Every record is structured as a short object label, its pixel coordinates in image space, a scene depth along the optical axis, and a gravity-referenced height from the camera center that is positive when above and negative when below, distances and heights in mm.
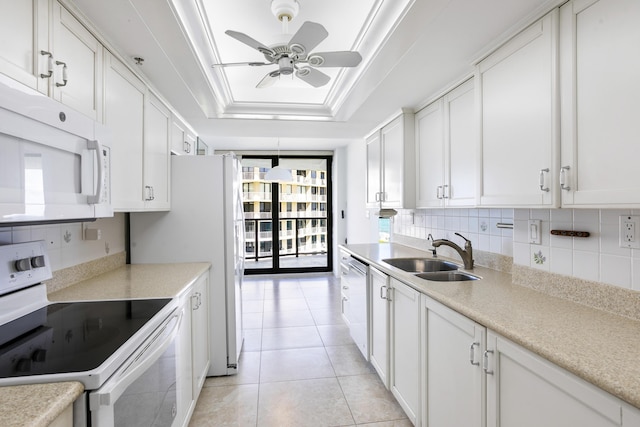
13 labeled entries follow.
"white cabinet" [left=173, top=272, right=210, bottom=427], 1767 -878
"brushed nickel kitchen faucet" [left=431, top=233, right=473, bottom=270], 2229 -291
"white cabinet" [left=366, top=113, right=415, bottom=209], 2900 +477
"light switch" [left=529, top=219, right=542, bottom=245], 1692 -104
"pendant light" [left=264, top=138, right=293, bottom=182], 5475 +647
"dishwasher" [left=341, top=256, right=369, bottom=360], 2627 -786
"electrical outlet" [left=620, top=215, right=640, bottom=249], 1243 -79
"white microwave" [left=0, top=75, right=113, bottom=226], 996 +197
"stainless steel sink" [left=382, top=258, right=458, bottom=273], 2596 -434
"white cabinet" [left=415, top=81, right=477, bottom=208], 2154 +465
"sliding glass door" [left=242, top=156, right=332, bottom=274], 6332 -72
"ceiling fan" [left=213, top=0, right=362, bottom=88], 1759 +967
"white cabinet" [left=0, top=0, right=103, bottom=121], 1124 +663
